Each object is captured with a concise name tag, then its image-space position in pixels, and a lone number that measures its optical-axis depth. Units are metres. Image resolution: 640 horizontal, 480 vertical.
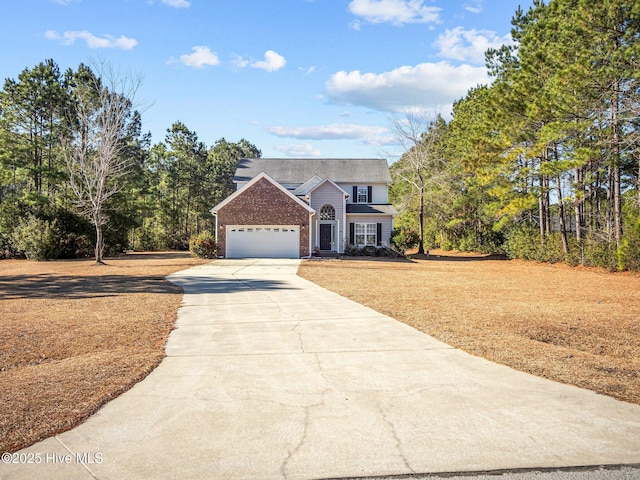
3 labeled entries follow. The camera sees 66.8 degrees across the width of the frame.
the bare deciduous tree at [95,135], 26.19
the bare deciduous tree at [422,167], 36.03
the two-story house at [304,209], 29.27
